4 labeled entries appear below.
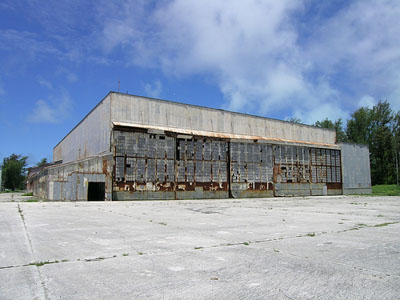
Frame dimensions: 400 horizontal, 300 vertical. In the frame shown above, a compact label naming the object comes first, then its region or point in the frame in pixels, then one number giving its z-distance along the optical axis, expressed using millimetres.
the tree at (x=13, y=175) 80444
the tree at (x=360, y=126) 63656
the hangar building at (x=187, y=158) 21312
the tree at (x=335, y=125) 66588
